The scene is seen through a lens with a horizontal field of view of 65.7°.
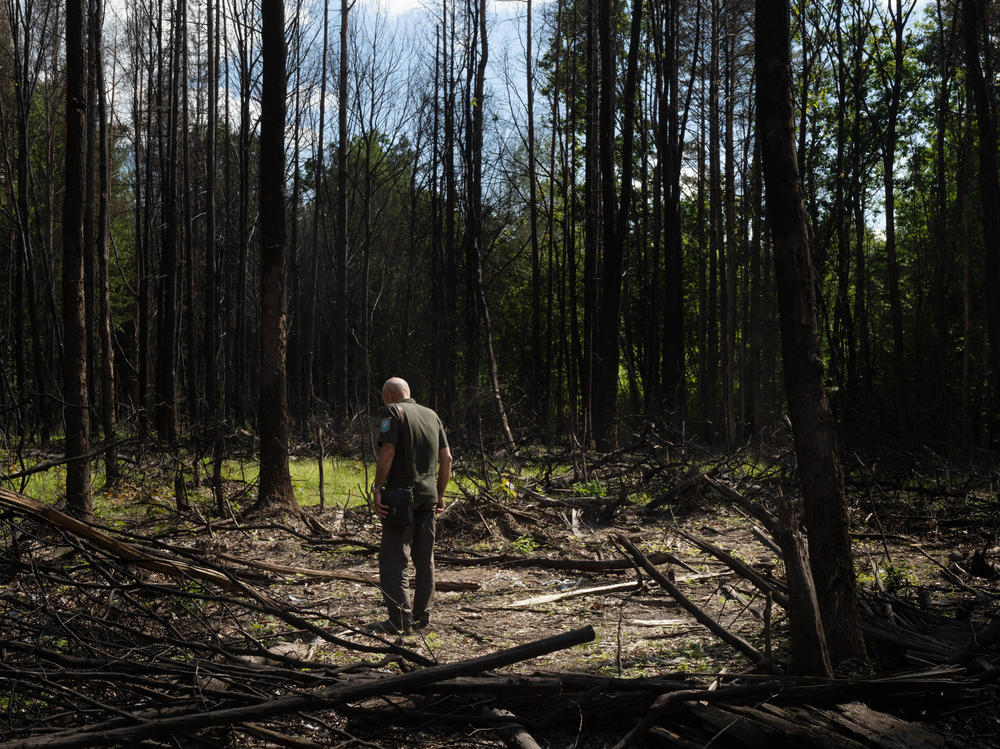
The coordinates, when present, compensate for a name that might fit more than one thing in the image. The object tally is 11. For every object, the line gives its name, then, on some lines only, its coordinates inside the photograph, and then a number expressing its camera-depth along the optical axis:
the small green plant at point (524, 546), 8.48
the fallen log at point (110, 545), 4.21
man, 5.96
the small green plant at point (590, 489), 10.98
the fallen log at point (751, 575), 4.55
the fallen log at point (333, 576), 5.98
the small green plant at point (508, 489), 9.80
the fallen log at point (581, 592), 6.60
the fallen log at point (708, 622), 4.09
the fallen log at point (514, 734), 3.51
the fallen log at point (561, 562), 7.12
